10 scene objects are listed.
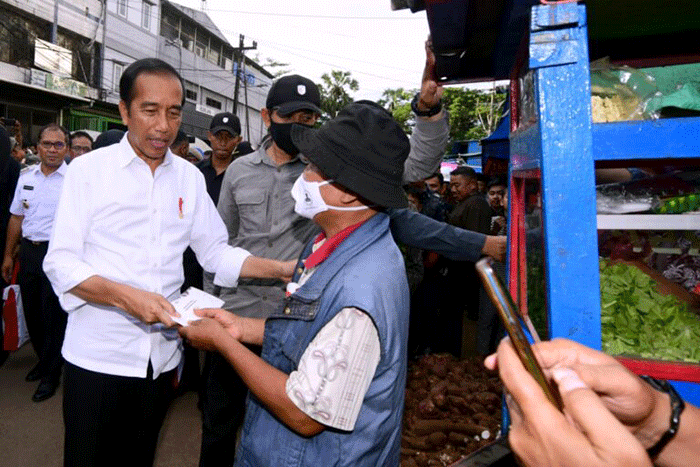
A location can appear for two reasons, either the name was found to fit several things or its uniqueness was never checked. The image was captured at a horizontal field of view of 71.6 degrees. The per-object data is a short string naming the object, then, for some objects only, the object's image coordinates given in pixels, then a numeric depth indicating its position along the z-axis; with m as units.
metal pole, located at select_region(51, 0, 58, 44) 19.50
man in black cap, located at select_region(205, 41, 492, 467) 2.67
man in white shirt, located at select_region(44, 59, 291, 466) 1.76
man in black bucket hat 1.27
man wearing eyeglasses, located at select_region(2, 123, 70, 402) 4.09
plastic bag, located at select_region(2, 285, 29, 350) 4.13
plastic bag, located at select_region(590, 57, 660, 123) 1.33
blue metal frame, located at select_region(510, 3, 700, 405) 1.16
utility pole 29.72
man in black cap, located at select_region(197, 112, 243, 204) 4.39
